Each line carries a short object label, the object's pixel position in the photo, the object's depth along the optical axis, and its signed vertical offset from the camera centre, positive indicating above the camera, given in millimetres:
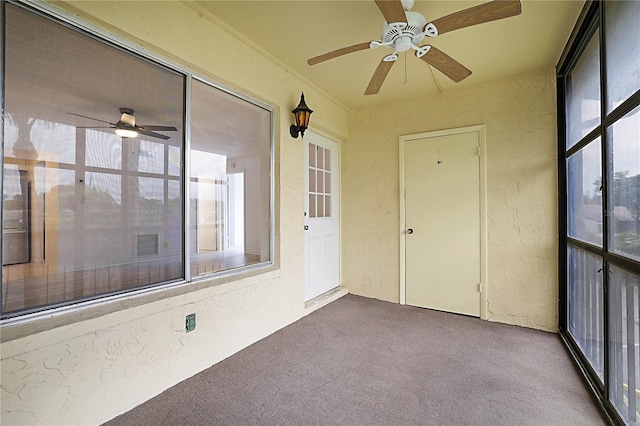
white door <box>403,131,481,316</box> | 3279 -110
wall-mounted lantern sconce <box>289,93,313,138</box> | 2957 +990
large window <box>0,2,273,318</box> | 1404 +267
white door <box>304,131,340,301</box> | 3566 -32
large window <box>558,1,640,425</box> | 1454 +68
